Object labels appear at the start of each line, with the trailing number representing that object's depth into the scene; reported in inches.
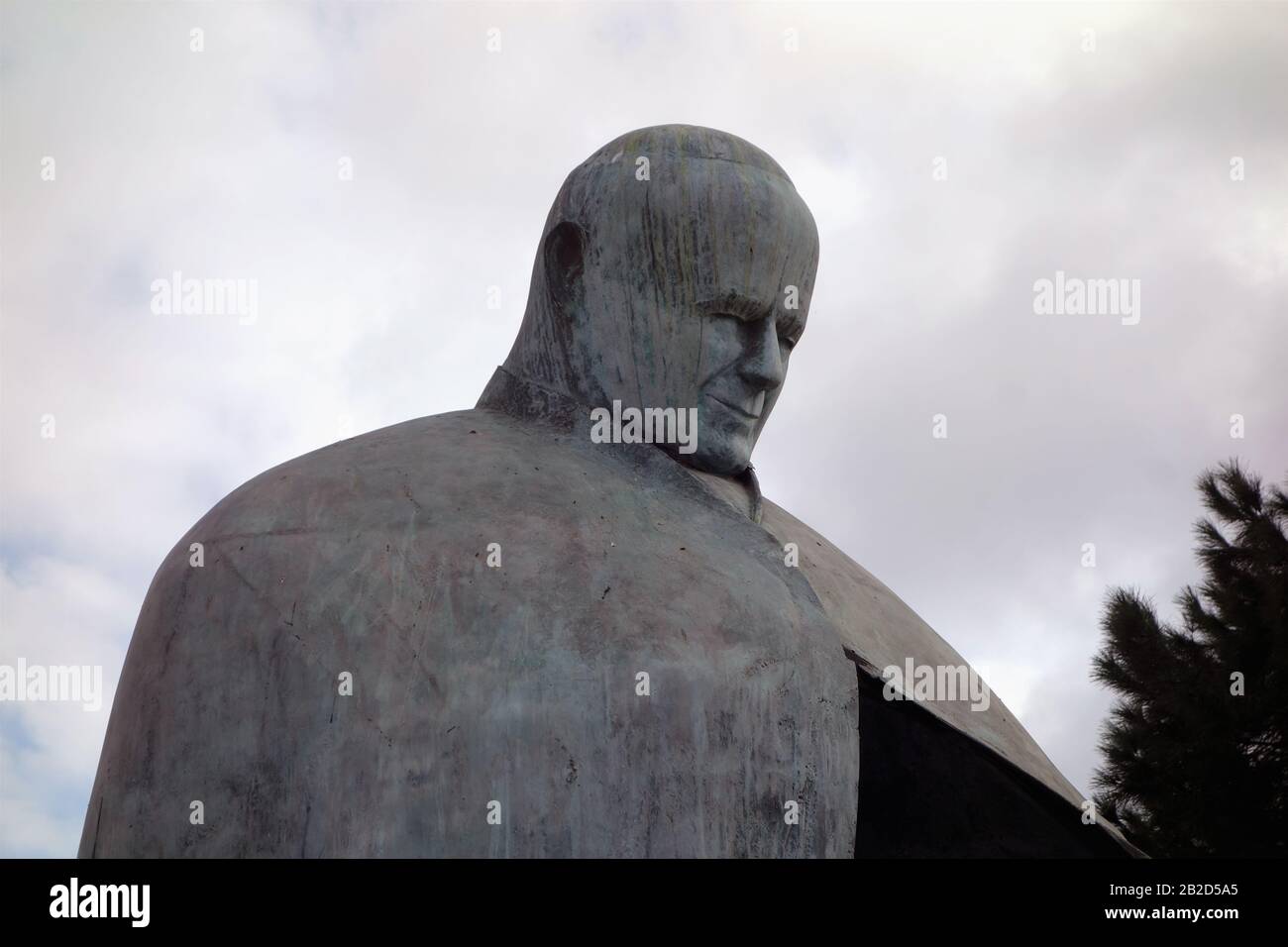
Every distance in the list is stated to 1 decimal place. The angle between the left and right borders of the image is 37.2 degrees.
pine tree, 488.1
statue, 228.7
